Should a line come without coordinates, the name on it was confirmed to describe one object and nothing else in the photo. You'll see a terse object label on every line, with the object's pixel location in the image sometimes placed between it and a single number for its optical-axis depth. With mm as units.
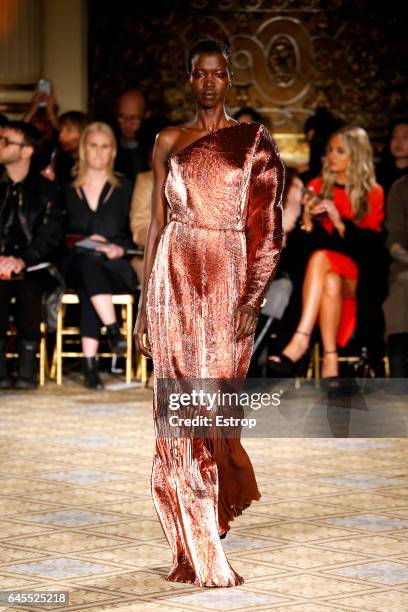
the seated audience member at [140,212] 14693
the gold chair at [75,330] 14358
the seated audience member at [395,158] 15163
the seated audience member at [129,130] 16089
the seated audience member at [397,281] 13439
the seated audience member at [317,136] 15029
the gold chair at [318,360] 14023
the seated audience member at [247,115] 15187
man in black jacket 14116
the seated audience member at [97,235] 14157
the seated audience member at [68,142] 15794
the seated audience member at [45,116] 16398
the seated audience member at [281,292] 13399
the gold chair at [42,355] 14465
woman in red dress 13231
